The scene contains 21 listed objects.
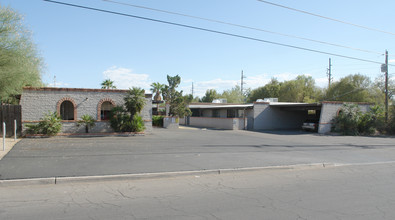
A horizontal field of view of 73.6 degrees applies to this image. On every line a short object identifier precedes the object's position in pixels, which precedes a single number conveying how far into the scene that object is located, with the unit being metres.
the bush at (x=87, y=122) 18.12
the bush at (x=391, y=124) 26.11
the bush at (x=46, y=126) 16.70
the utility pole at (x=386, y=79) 26.47
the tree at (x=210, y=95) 75.25
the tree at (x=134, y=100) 18.25
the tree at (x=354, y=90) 41.72
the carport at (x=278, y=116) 29.76
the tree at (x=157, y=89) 39.03
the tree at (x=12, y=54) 14.61
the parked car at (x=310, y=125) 27.03
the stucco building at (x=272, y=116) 26.43
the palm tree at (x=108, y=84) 41.22
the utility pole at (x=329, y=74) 52.09
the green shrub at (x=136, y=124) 19.09
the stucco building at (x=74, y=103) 17.34
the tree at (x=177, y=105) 31.94
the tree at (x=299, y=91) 53.00
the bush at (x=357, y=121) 25.33
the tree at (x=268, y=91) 56.71
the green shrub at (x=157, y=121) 31.47
